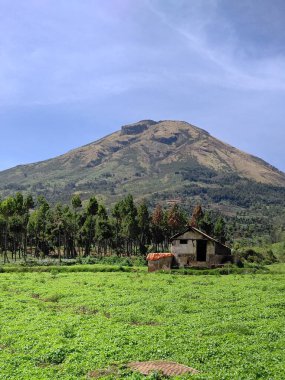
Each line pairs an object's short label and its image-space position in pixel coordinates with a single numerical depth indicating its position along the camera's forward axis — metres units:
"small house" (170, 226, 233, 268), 74.75
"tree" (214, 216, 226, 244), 128.50
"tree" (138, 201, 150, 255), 122.56
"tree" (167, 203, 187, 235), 118.75
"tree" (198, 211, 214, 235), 123.00
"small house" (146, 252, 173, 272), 68.25
